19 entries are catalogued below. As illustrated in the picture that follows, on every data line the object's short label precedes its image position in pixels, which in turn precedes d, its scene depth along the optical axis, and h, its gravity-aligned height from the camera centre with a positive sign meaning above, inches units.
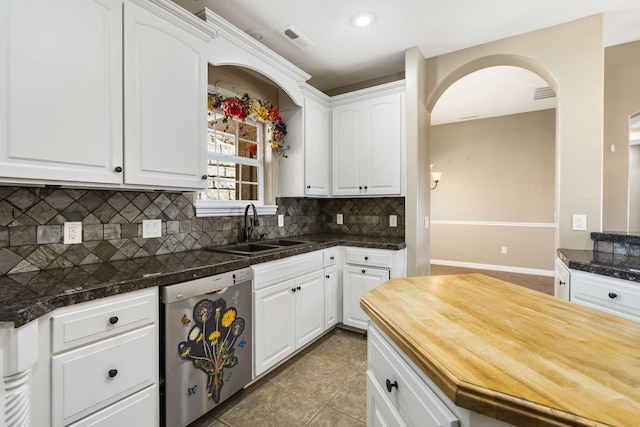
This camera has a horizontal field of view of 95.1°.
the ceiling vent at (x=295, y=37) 96.6 +60.3
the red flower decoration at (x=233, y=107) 95.8 +34.6
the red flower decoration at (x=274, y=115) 110.2 +37.0
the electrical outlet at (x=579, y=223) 90.0 -3.6
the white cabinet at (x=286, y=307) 80.5 -29.5
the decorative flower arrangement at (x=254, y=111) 95.7 +35.2
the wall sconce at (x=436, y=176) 226.5 +27.6
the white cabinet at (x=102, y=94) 48.1 +23.5
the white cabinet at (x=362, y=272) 107.3 -22.8
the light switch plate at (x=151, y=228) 76.7 -4.2
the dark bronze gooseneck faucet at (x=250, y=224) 101.8 -4.0
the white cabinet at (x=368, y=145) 115.1 +27.5
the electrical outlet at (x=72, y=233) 63.7 -4.5
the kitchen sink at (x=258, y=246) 90.3 -11.5
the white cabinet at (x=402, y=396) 24.5 -19.1
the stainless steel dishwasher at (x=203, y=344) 58.9 -29.5
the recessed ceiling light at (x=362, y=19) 89.7 +60.4
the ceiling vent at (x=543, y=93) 161.0 +67.6
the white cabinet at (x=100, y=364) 44.3 -25.4
